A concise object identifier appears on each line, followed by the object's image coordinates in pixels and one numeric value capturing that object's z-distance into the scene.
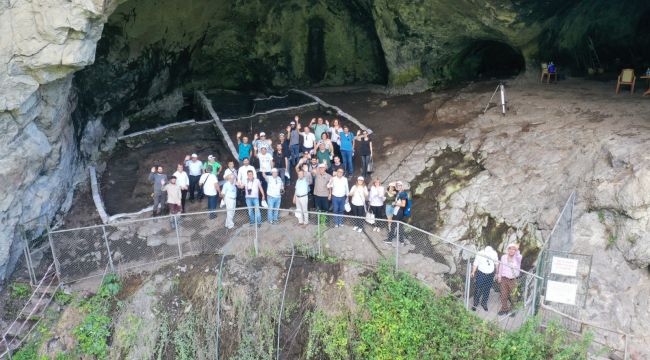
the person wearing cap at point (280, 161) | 14.64
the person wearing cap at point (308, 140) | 15.10
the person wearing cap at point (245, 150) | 14.84
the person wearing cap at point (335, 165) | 14.03
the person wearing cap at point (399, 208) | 12.48
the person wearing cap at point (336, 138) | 15.36
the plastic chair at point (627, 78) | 16.59
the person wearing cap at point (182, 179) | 13.90
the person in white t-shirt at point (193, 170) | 14.56
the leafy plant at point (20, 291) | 12.44
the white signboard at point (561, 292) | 10.56
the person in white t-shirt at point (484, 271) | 11.09
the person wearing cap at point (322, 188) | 13.24
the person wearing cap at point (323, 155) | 14.21
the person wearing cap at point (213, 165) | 14.12
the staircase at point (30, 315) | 11.73
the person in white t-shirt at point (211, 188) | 13.54
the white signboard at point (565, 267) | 10.62
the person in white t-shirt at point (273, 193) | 13.26
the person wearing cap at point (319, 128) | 15.69
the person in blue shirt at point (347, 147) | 14.95
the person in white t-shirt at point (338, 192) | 13.01
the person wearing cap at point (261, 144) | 14.69
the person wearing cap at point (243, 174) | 13.55
